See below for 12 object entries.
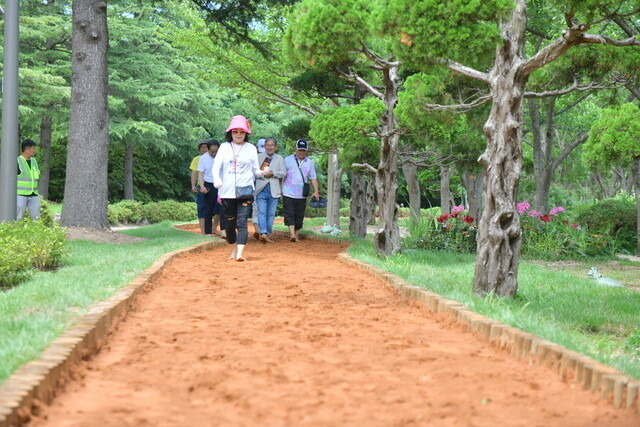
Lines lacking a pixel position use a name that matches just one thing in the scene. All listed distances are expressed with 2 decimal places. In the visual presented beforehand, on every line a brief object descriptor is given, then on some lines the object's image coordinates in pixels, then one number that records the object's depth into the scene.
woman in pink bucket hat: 11.23
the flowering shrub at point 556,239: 17.27
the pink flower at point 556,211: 18.64
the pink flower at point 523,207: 18.45
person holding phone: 15.21
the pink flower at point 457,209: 18.35
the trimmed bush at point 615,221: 20.64
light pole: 11.23
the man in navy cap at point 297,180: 15.66
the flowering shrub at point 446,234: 17.12
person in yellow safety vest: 13.52
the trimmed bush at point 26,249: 8.93
